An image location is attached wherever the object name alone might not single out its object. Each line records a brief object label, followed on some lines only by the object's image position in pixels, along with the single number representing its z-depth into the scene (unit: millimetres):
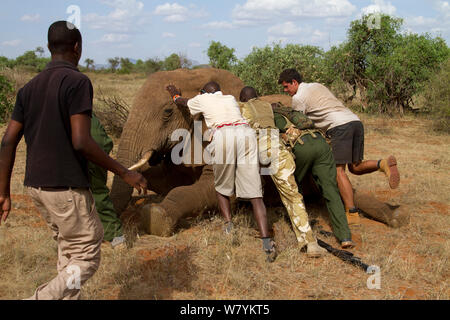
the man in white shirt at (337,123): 6012
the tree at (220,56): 18000
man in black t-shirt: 2965
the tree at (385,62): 16766
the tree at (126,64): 53766
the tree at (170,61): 36119
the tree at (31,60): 42584
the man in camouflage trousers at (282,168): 4988
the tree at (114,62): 54938
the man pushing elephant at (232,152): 5082
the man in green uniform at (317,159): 5293
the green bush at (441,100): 13883
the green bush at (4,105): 12291
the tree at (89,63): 52362
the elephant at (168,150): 5539
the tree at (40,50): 49831
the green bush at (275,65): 14070
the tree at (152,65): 45328
